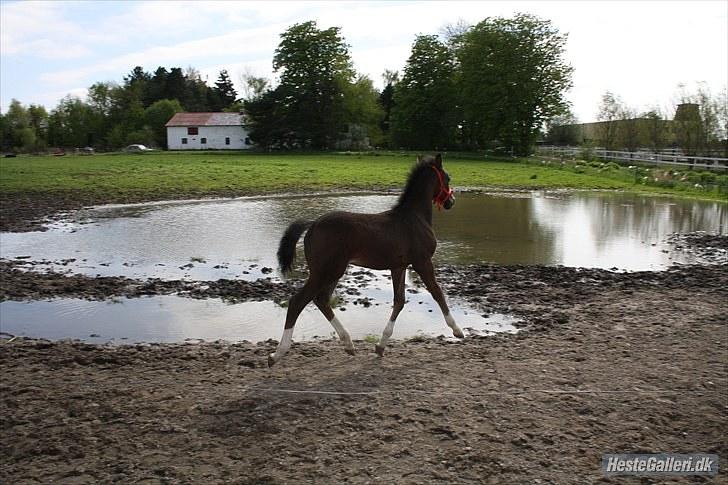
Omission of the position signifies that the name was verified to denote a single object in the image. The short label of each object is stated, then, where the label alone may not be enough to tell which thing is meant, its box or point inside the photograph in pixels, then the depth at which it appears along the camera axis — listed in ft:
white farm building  289.74
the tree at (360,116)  242.58
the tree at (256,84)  305.32
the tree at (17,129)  269.64
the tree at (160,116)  307.78
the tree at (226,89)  375.04
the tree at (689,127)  122.31
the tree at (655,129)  138.68
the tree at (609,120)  159.53
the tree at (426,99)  230.07
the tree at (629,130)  151.74
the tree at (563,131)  230.27
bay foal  20.67
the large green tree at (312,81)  232.12
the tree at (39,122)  299.73
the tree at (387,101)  264.11
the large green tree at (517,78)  200.85
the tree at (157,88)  349.00
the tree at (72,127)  301.22
